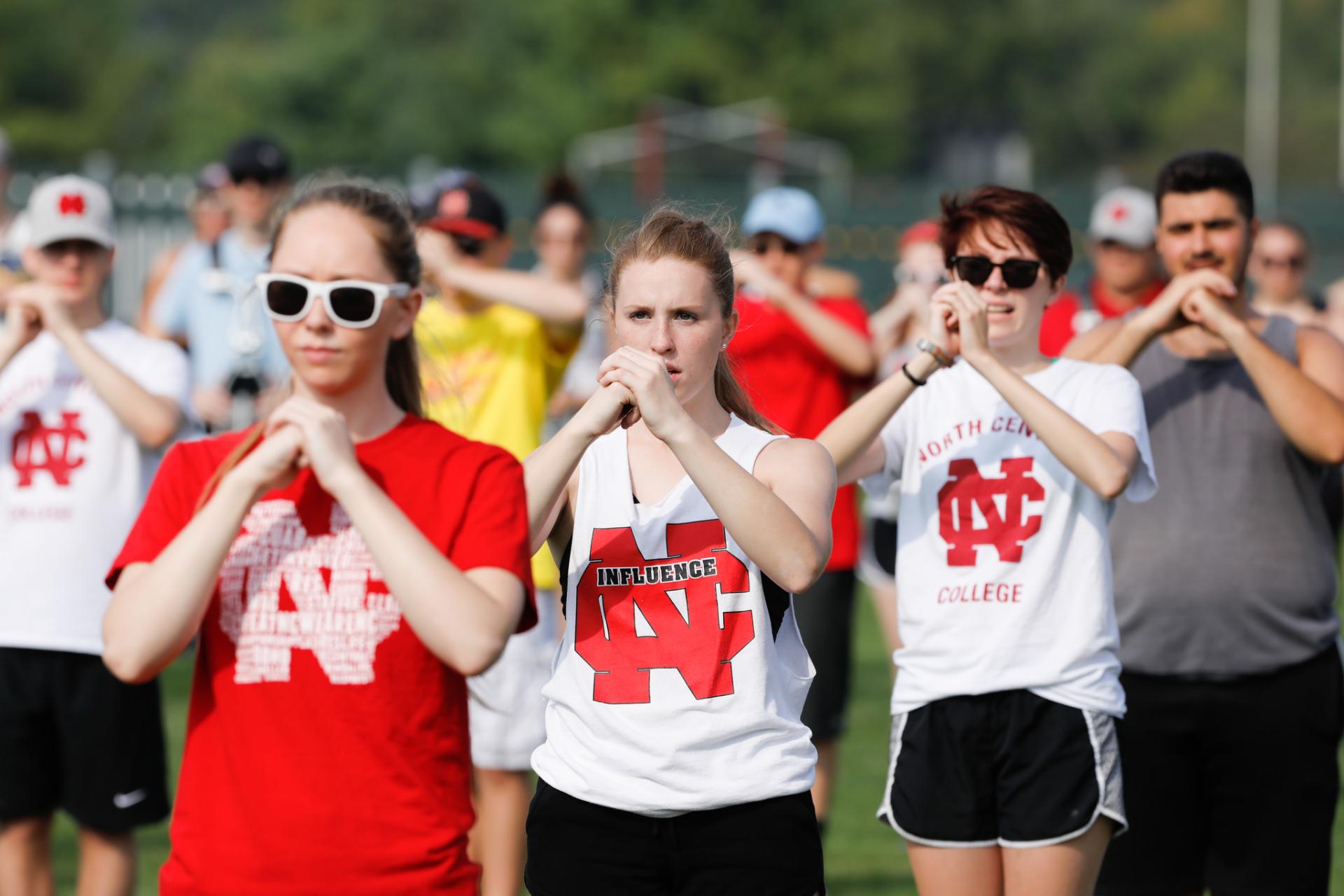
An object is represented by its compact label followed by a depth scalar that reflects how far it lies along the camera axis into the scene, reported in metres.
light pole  123.27
